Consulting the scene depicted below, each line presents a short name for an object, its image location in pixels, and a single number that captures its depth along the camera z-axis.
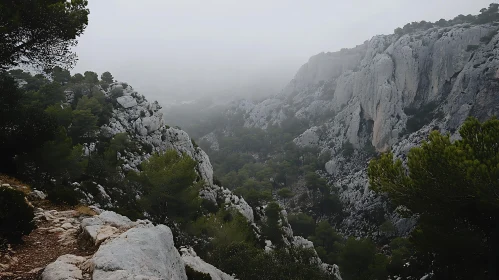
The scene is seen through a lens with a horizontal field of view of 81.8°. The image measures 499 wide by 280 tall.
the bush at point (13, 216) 7.15
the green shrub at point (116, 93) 53.44
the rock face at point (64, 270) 5.72
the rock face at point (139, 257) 5.69
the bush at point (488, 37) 72.25
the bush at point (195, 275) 9.32
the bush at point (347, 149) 87.16
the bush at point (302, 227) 58.72
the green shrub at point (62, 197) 12.30
